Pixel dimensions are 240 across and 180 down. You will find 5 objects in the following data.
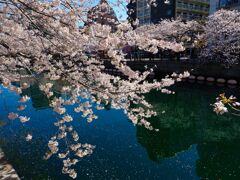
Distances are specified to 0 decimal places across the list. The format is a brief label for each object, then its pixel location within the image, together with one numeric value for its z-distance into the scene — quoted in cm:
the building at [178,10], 4250
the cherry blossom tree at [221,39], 1878
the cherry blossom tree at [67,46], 281
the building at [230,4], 2698
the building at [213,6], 2900
